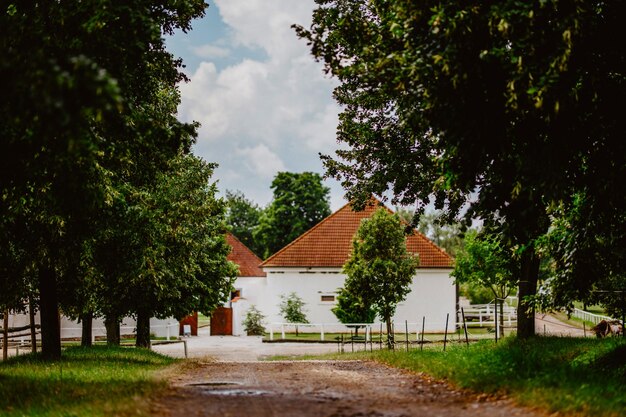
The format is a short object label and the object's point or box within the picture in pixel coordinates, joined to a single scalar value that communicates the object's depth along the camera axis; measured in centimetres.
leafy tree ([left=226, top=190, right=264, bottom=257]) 9619
